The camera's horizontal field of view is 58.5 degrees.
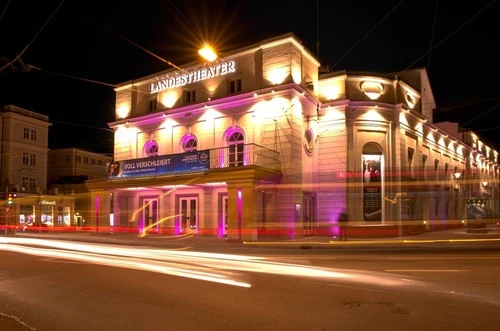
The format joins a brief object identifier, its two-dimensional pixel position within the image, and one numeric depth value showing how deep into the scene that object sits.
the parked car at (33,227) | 40.91
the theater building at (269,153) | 22.70
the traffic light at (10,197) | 32.03
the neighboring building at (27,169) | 48.16
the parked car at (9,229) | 36.42
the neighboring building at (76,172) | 53.71
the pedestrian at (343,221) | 21.73
